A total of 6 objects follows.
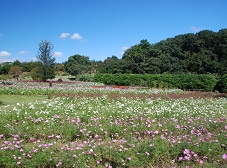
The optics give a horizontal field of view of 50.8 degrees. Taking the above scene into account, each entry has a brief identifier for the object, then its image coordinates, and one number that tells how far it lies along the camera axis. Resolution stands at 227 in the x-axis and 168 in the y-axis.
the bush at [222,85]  25.66
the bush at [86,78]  41.37
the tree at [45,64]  31.61
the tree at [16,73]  39.38
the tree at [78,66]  60.12
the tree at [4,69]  64.06
